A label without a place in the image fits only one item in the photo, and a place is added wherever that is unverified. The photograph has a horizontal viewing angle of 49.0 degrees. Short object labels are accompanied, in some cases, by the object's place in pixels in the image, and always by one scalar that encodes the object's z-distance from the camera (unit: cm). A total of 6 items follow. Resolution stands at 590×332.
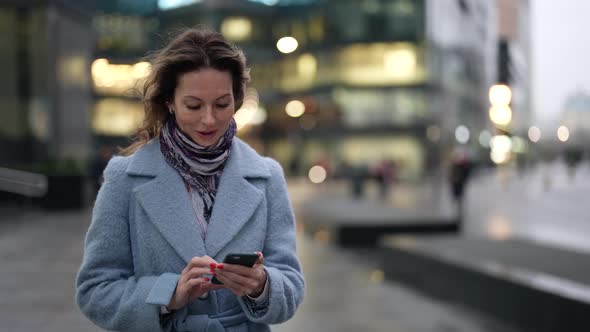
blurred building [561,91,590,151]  8288
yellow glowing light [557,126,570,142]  5251
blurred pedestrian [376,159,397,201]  2972
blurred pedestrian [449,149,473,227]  1840
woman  206
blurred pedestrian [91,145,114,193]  2086
